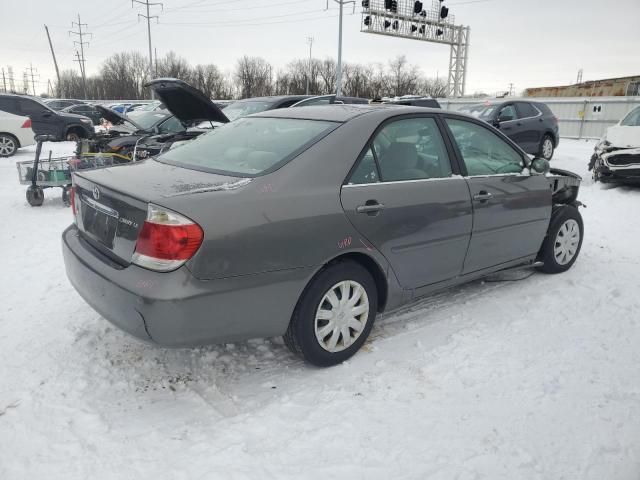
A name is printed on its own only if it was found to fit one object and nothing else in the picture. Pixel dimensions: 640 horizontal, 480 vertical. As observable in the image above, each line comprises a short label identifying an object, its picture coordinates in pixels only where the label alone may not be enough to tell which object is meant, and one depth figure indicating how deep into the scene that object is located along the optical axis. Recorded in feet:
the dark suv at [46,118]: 48.98
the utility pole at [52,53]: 201.19
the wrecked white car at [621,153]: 28.99
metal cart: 24.11
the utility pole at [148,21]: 150.10
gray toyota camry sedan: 8.30
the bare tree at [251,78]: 213.25
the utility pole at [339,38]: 101.70
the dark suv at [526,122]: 38.42
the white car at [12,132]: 45.50
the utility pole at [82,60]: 200.80
